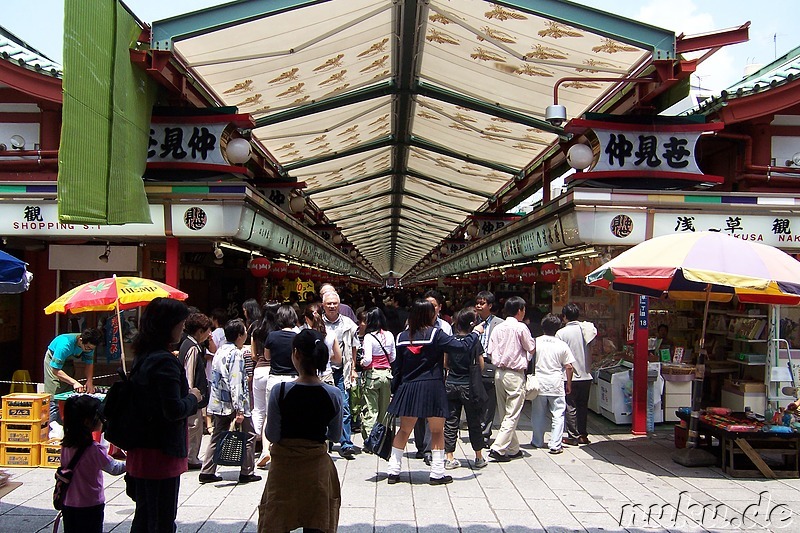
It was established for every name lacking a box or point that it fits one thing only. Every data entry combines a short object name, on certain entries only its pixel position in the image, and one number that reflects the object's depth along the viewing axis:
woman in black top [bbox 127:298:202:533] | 4.30
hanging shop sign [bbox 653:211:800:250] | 9.57
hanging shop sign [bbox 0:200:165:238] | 9.36
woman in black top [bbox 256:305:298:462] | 7.04
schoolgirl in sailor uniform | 7.07
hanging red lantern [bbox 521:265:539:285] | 16.56
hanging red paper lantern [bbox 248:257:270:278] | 13.79
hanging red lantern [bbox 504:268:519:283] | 18.41
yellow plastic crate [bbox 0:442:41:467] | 7.71
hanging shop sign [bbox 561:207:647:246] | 9.36
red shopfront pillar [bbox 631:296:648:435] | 9.77
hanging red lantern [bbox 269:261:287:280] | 14.66
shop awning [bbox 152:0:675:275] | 8.30
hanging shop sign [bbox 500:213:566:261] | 10.46
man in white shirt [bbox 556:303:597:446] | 9.38
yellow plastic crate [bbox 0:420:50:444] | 7.68
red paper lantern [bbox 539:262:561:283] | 13.99
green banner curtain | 7.30
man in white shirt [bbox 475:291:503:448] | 9.26
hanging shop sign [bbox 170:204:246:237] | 9.14
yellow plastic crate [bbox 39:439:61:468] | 7.73
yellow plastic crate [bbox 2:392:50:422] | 7.67
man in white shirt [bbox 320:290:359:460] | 8.36
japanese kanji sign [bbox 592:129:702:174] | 9.76
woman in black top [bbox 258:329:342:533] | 4.43
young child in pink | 4.61
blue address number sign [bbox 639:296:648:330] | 9.79
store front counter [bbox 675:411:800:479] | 7.77
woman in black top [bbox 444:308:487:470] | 7.92
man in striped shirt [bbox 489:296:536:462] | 8.48
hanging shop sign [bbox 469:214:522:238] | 18.62
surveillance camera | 8.72
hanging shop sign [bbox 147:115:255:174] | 9.65
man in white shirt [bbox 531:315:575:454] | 8.93
